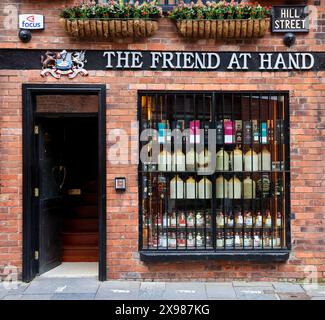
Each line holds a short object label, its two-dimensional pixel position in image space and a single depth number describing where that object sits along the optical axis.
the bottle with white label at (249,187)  6.77
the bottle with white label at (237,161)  6.75
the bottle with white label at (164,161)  6.76
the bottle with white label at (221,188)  6.74
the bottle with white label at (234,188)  6.75
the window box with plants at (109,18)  6.43
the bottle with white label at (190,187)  6.78
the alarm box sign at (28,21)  6.54
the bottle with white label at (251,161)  6.75
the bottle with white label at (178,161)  6.77
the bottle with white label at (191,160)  6.77
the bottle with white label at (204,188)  6.75
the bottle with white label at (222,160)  6.73
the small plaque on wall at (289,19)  6.60
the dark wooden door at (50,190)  6.91
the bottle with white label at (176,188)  6.79
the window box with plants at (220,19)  6.46
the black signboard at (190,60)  6.60
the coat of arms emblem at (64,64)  6.58
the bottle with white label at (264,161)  6.76
